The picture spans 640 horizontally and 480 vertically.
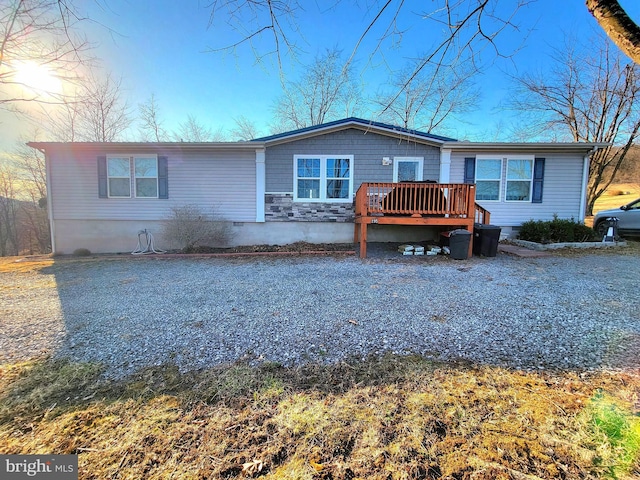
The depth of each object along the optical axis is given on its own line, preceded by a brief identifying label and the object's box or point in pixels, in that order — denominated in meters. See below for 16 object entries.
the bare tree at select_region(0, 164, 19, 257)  18.27
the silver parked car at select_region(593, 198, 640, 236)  9.27
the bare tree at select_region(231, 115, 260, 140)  20.71
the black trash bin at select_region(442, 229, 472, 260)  6.95
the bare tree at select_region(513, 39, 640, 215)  14.66
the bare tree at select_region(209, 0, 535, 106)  2.67
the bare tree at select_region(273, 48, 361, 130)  17.25
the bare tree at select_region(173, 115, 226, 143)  20.83
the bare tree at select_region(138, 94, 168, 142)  18.84
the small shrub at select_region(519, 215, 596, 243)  8.41
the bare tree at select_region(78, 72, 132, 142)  16.47
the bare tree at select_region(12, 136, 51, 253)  17.93
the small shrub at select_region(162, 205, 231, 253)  8.81
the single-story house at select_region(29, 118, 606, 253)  8.96
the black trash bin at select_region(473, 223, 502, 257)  7.15
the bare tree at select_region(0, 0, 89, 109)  5.31
